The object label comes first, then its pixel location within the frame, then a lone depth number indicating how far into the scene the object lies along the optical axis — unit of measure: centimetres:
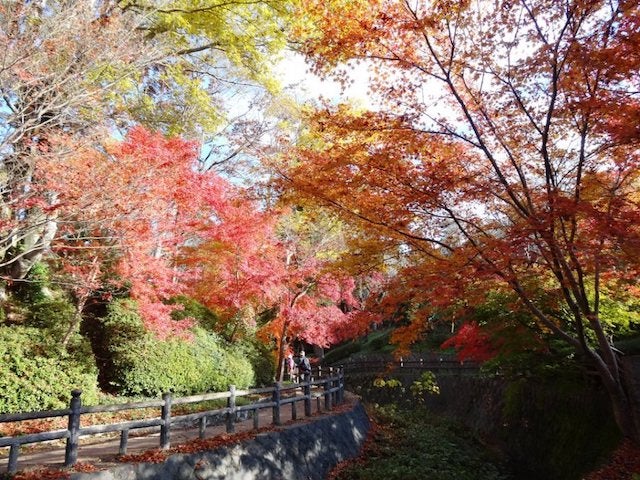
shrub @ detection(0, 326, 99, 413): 884
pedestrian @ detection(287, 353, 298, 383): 2064
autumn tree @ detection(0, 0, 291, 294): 717
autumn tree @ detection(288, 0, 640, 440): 677
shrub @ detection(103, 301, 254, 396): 1161
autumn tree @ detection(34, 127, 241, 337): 808
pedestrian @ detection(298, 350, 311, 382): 1862
